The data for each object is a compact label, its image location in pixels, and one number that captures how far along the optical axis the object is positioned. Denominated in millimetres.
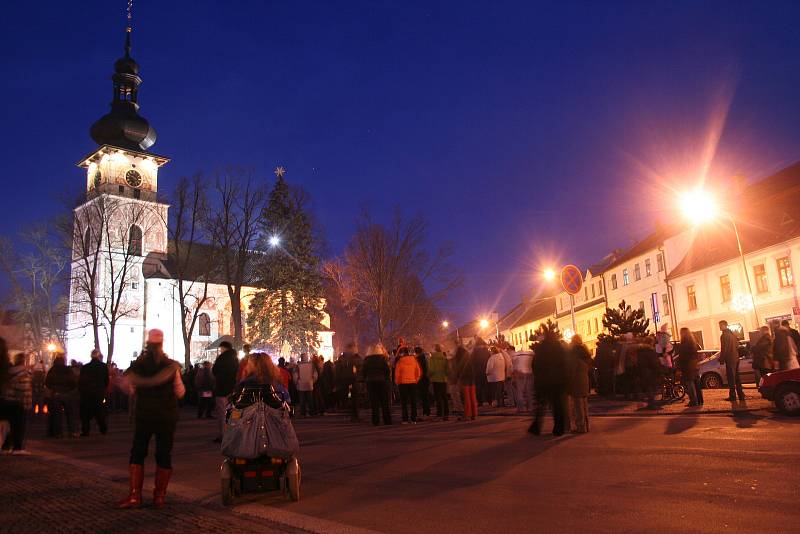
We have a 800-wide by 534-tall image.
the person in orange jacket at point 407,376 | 16391
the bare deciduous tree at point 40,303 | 52438
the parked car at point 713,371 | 24156
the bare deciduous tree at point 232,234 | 41406
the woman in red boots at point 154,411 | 7254
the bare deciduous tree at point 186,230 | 40750
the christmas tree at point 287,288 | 59125
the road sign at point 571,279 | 17250
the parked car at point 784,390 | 13039
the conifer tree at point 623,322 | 26844
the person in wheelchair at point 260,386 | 7438
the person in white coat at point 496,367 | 19219
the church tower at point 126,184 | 65750
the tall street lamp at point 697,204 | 24953
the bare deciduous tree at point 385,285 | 37000
